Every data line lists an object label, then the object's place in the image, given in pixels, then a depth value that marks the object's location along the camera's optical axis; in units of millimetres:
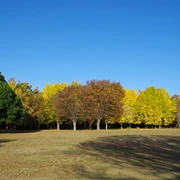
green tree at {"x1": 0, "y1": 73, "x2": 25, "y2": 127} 43992
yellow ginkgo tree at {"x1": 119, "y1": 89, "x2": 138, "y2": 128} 66887
